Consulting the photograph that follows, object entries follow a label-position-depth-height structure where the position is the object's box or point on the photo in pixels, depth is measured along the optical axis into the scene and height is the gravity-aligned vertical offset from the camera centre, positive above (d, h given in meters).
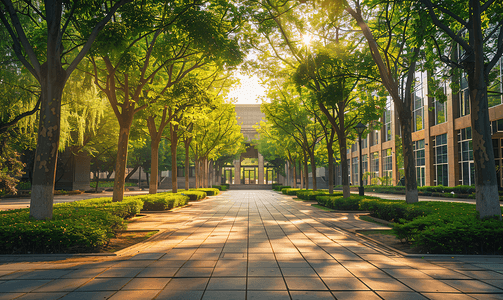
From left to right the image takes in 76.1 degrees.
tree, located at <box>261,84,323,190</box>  23.73 +4.36
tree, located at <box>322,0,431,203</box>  12.03 +3.90
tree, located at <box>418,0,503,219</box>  8.11 +1.72
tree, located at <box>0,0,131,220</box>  8.12 +2.25
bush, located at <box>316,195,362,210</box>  16.42 -1.70
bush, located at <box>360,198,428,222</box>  10.07 -1.45
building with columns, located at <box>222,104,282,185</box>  69.12 +1.19
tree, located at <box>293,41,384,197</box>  12.78 +4.17
